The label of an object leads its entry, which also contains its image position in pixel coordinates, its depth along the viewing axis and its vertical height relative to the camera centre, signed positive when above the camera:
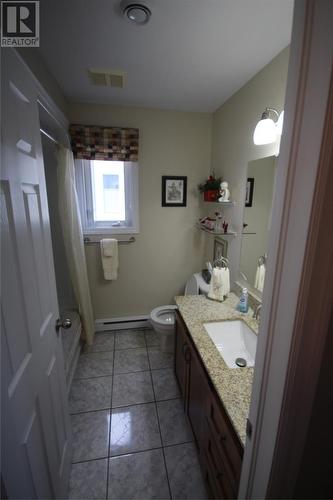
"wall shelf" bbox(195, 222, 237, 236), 1.92 -0.27
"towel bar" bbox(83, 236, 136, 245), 2.35 -0.42
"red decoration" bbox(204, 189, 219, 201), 2.10 +0.09
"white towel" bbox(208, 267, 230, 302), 1.73 -0.63
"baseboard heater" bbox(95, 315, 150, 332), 2.62 -1.46
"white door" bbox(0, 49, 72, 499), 0.66 -0.41
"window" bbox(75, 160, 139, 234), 2.31 +0.06
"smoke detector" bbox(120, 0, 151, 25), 1.02 +0.91
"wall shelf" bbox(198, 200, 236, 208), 1.90 -0.01
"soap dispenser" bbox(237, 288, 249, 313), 1.56 -0.70
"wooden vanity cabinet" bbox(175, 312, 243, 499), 0.87 -1.07
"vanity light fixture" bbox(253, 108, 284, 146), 1.29 +0.45
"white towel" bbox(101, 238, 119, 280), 2.34 -0.60
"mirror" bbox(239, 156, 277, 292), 1.45 -0.11
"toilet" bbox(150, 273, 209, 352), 2.09 -1.15
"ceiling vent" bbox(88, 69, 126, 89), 1.59 +0.93
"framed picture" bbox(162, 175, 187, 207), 2.39 +0.13
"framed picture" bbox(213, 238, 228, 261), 2.08 -0.44
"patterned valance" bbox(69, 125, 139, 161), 2.10 +0.57
